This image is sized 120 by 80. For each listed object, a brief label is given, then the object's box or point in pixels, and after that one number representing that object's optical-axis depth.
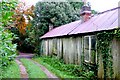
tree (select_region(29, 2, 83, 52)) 14.39
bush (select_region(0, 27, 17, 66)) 2.08
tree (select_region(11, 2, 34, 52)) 16.75
